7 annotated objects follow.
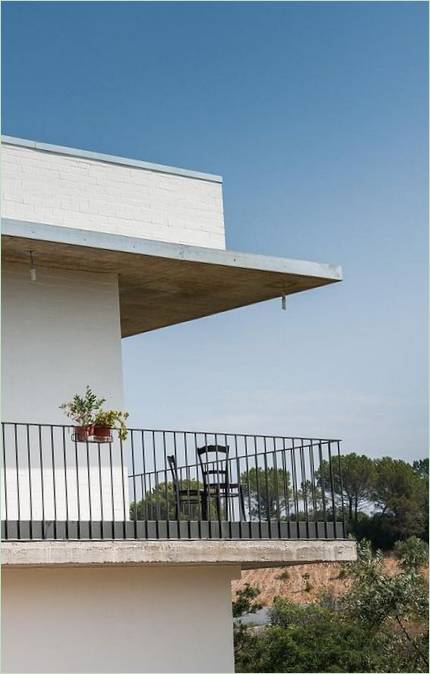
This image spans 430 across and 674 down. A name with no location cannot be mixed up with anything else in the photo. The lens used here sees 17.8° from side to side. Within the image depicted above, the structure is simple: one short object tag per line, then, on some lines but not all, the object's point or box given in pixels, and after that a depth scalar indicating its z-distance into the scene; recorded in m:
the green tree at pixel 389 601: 30.20
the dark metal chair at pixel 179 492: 15.59
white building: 14.66
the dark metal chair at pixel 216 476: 16.55
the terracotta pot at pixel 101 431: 15.53
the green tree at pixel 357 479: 53.00
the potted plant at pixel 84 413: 15.48
